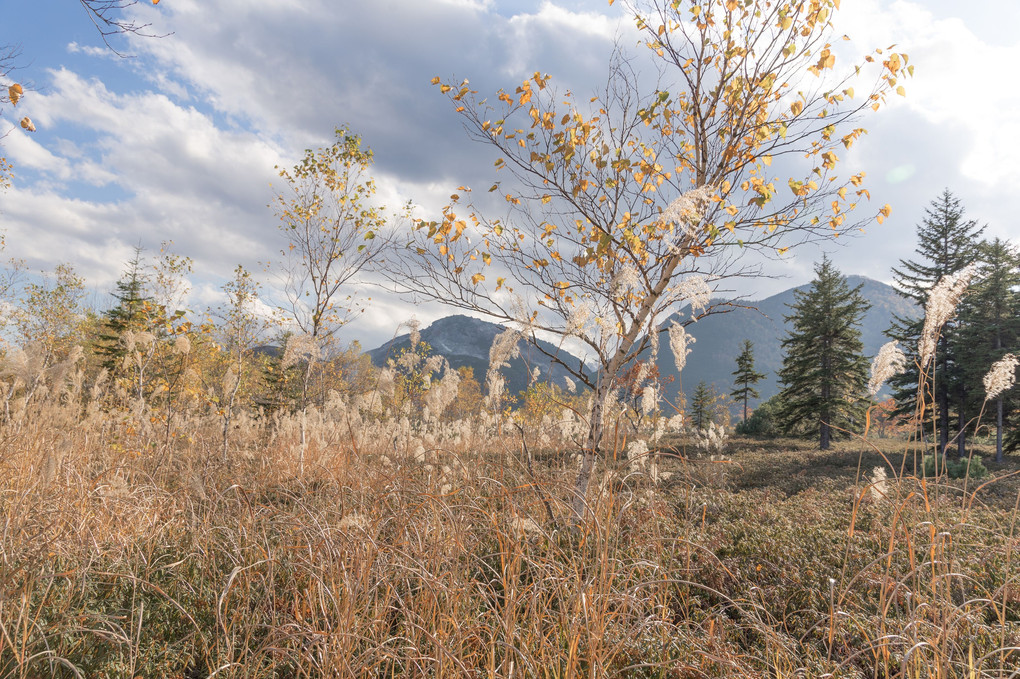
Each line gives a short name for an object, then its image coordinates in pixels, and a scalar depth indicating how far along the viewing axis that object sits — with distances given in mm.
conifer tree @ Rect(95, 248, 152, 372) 17438
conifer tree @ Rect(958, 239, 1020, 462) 17031
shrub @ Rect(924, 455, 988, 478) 10543
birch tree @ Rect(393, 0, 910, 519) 4293
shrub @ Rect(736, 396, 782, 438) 23452
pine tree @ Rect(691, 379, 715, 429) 31000
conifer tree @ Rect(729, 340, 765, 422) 32438
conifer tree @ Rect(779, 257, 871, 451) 19938
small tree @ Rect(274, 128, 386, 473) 7965
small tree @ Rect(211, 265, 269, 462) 6430
